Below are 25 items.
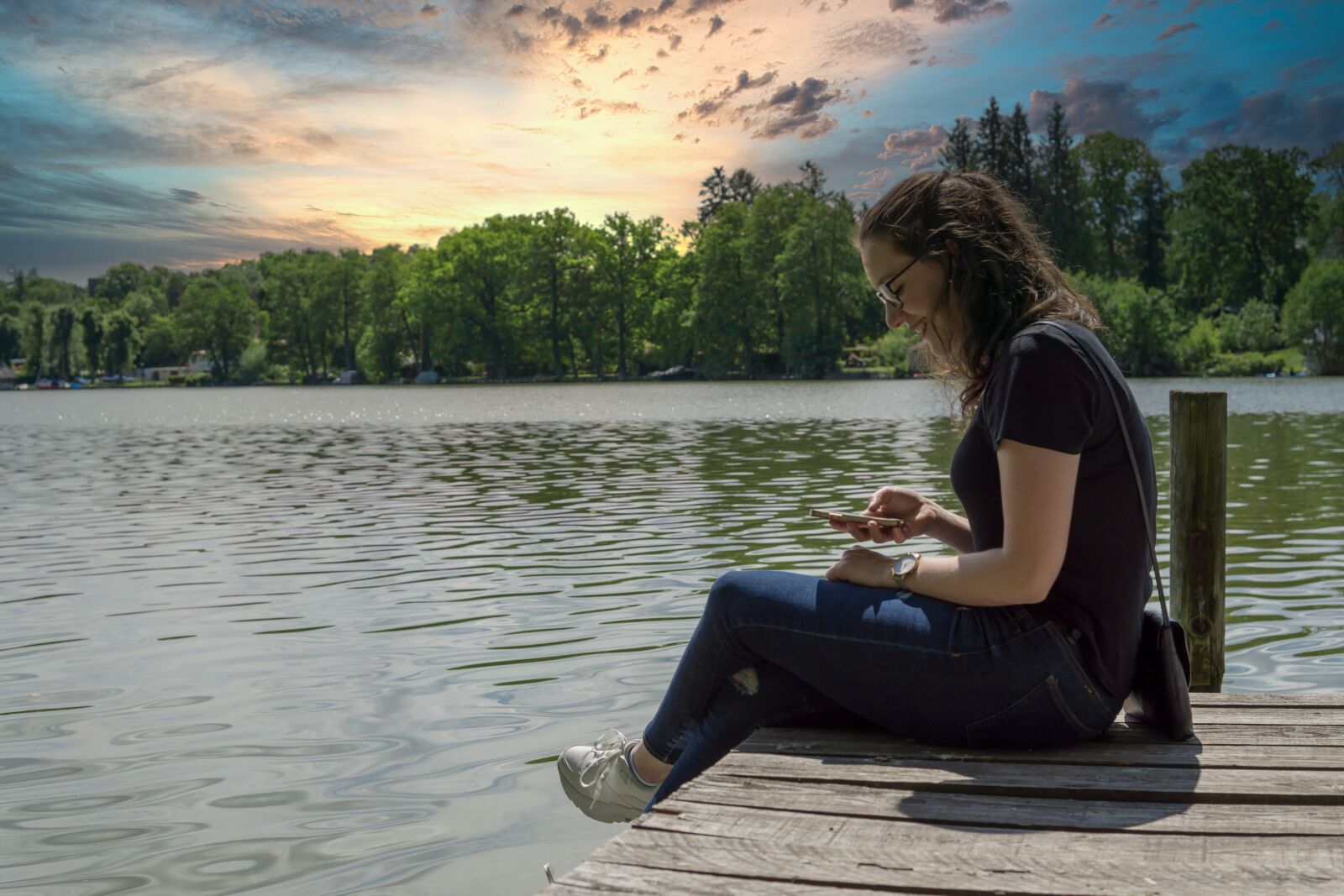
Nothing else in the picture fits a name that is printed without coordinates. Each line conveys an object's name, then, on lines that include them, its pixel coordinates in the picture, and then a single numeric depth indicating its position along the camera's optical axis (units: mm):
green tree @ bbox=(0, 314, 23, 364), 141500
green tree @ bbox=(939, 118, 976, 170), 91375
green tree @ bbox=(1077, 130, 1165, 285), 95250
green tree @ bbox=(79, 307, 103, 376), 121062
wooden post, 5160
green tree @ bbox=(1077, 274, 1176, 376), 67500
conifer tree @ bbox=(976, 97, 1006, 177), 88562
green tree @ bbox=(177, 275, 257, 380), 122000
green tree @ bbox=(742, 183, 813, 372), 84750
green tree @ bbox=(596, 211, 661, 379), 93188
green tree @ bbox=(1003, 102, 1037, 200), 89000
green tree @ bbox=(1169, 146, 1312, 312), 86562
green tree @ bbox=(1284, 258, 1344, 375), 65875
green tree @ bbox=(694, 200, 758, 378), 85875
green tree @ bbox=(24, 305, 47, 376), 125844
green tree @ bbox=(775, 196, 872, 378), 79562
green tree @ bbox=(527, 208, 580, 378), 91375
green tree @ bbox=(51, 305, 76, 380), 121750
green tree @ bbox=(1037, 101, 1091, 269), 90688
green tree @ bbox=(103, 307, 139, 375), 121500
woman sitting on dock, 2795
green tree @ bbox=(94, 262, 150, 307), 168500
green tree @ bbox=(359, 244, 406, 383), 103562
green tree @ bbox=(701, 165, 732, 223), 103125
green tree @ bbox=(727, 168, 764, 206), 102750
